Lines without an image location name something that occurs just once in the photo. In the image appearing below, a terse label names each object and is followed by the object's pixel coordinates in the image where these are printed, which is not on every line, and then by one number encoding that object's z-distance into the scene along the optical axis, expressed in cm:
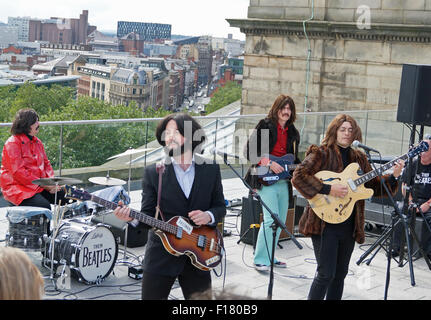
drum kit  705
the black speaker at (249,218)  916
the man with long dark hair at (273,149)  779
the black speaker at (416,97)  775
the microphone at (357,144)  585
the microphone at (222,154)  621
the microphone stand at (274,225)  618
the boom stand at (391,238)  621
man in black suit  485
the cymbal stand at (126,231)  822
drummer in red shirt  758
